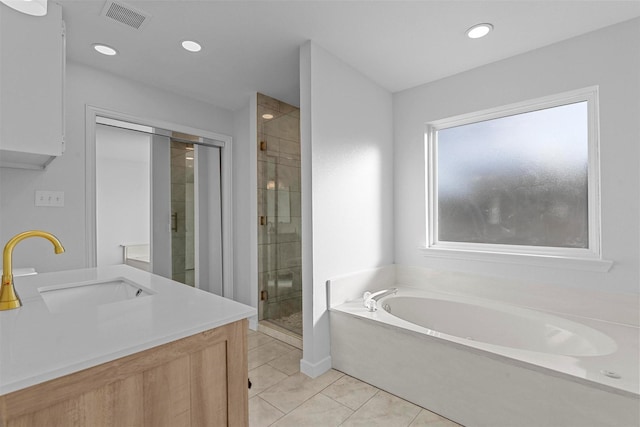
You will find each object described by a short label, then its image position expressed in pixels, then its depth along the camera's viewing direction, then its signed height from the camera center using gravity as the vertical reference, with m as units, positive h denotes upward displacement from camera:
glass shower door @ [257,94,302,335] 3.10 +0.00
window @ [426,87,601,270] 2.16 +0.26
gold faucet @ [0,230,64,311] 1.01 -0.22
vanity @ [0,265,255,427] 0.68 -0.37
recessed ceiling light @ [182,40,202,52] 2.17 +1.21
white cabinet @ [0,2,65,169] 1.46 +0.66
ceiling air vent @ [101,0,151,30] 1.80 +1.21
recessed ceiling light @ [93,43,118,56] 2.20 +1.20
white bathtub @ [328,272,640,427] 1.35 -0.79
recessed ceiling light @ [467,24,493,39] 1.99 +1.19
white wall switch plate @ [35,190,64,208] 2.22 +0.14
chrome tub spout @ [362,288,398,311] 2.21 -0.63
